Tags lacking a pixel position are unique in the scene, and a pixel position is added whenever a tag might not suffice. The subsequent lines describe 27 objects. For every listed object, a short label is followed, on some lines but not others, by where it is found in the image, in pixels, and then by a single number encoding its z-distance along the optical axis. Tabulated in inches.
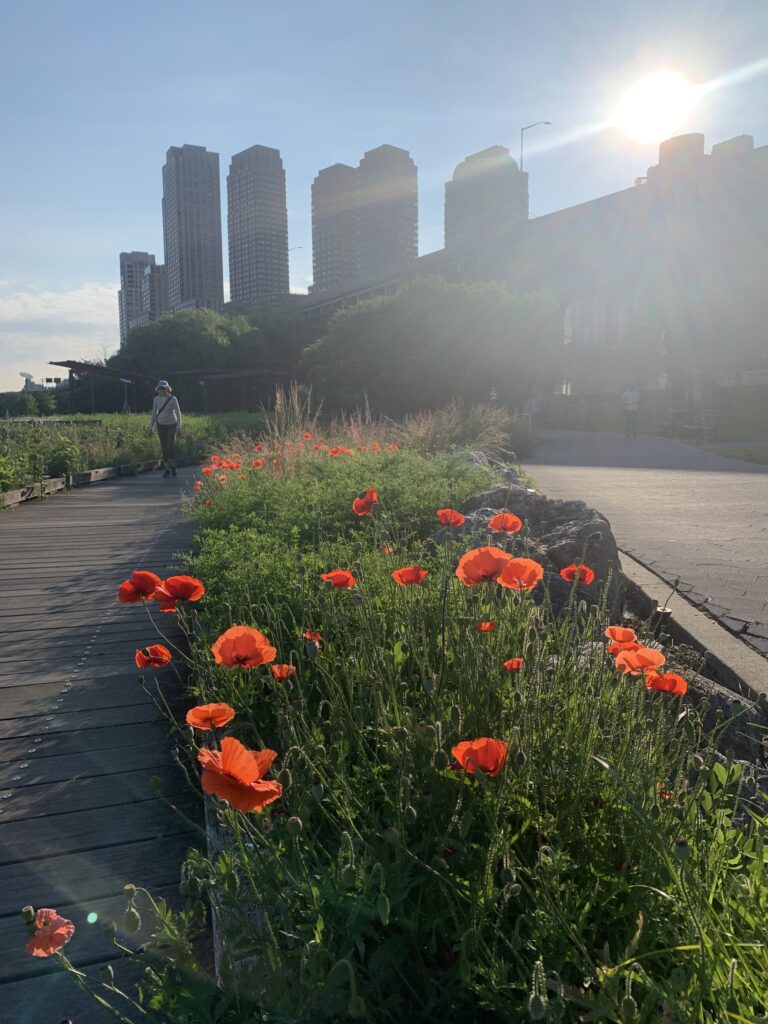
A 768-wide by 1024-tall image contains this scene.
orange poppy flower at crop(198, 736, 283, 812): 44.3
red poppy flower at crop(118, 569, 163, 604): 79.5
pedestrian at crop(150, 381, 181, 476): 542.9
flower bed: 45.1
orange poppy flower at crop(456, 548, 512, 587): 70.0
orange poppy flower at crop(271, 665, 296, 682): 73.8
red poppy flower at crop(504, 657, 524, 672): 66.7
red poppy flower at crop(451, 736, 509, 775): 52.2
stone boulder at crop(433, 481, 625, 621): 149.9
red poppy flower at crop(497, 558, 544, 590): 67.3
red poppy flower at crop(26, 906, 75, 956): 45.9
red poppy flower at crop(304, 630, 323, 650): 68.9
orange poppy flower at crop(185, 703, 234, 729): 55.9
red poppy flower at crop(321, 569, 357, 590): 82.2
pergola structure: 1091.9
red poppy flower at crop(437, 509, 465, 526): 96.9
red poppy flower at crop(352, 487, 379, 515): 110.9
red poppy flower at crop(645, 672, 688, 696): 65.1
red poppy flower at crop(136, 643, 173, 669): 79.6
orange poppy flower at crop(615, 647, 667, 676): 63.8
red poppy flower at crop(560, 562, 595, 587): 84.4
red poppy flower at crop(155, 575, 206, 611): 78.4
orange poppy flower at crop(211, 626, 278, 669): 62.9
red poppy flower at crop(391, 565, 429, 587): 80.0
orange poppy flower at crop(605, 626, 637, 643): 68.6
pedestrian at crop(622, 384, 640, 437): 898.7
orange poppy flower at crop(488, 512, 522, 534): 89.4
